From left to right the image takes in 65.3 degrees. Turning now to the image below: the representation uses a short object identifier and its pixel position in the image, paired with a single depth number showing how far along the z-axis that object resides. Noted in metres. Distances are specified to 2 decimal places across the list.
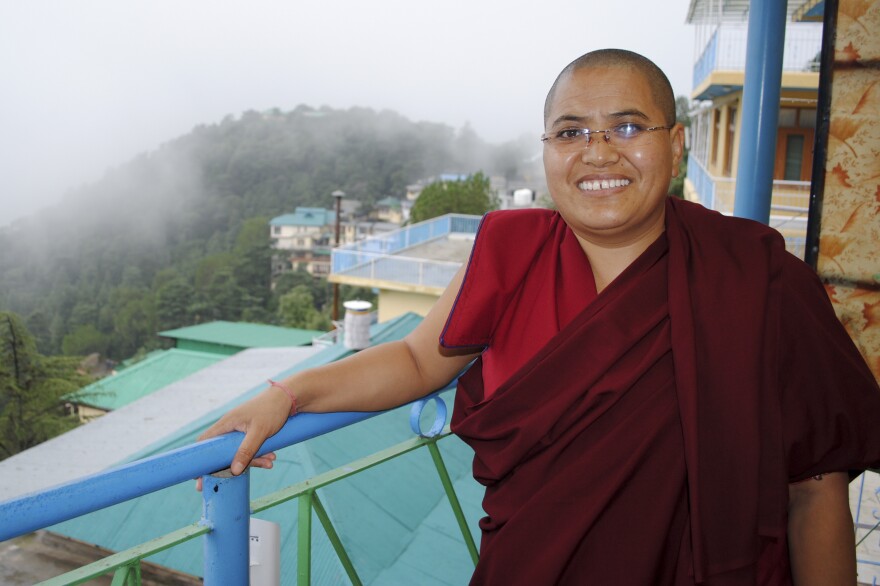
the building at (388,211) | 69.76
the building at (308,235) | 62.97
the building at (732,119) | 10.85
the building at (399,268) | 14.02
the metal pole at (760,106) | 2.52
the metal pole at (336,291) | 17.56
